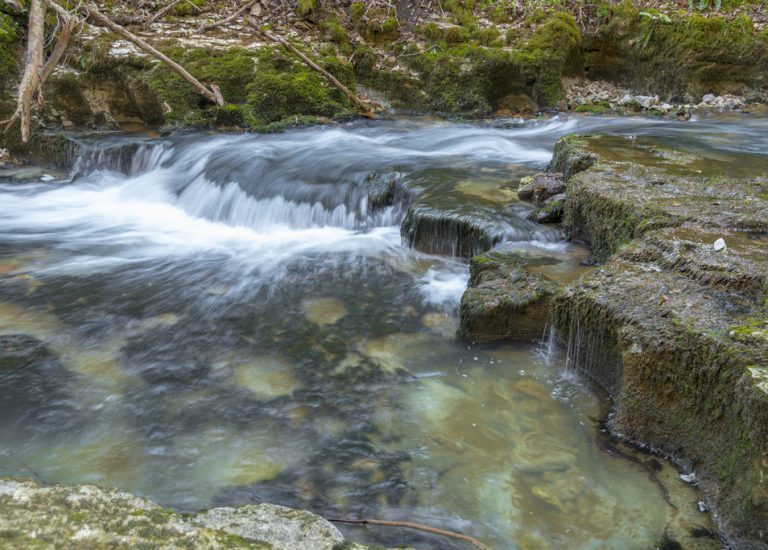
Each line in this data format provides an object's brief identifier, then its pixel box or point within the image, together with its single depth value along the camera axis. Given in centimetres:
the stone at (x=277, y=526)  168
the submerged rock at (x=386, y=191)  648
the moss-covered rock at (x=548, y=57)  1107
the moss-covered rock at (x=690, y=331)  229
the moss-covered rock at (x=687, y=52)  1101
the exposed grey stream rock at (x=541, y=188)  566
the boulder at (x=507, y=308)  389
